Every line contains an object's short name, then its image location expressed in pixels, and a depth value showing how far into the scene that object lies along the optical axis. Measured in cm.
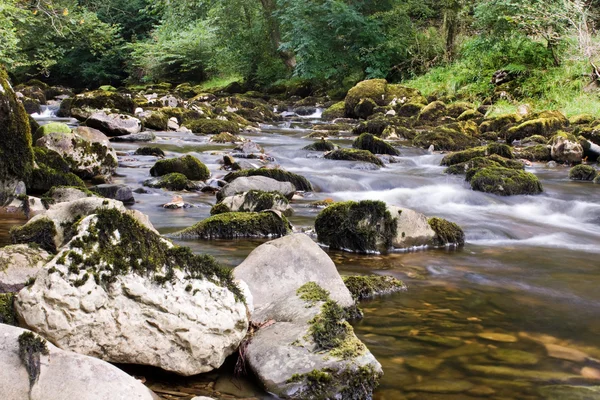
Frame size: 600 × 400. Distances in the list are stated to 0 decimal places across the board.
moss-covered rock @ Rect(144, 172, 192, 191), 929
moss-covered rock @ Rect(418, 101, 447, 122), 1997
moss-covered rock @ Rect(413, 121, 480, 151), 1522
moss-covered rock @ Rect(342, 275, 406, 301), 446
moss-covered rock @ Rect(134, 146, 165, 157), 1252
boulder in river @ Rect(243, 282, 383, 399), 287
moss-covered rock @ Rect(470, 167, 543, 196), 971
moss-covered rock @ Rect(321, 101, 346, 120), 2358
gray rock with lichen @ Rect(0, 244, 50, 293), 365
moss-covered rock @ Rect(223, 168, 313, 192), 893
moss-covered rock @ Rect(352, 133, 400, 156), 1427
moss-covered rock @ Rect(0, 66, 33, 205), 689
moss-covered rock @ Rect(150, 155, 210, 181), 990
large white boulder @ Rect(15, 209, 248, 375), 278
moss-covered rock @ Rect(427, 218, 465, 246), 636
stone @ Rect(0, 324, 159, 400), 232
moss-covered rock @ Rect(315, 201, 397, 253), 593
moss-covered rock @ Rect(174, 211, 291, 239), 629
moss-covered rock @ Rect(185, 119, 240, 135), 1745
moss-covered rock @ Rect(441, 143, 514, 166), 1259
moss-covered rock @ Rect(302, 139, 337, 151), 1411
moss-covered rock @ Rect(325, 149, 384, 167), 1252
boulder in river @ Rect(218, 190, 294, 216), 720
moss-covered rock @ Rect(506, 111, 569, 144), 1616
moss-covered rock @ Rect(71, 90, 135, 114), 1838
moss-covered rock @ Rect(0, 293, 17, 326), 282
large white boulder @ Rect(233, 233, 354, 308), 382
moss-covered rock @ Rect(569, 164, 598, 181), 1144
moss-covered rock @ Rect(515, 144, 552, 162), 1366
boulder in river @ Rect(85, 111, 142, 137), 1483
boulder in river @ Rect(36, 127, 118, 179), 934
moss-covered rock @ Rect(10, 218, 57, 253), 460
